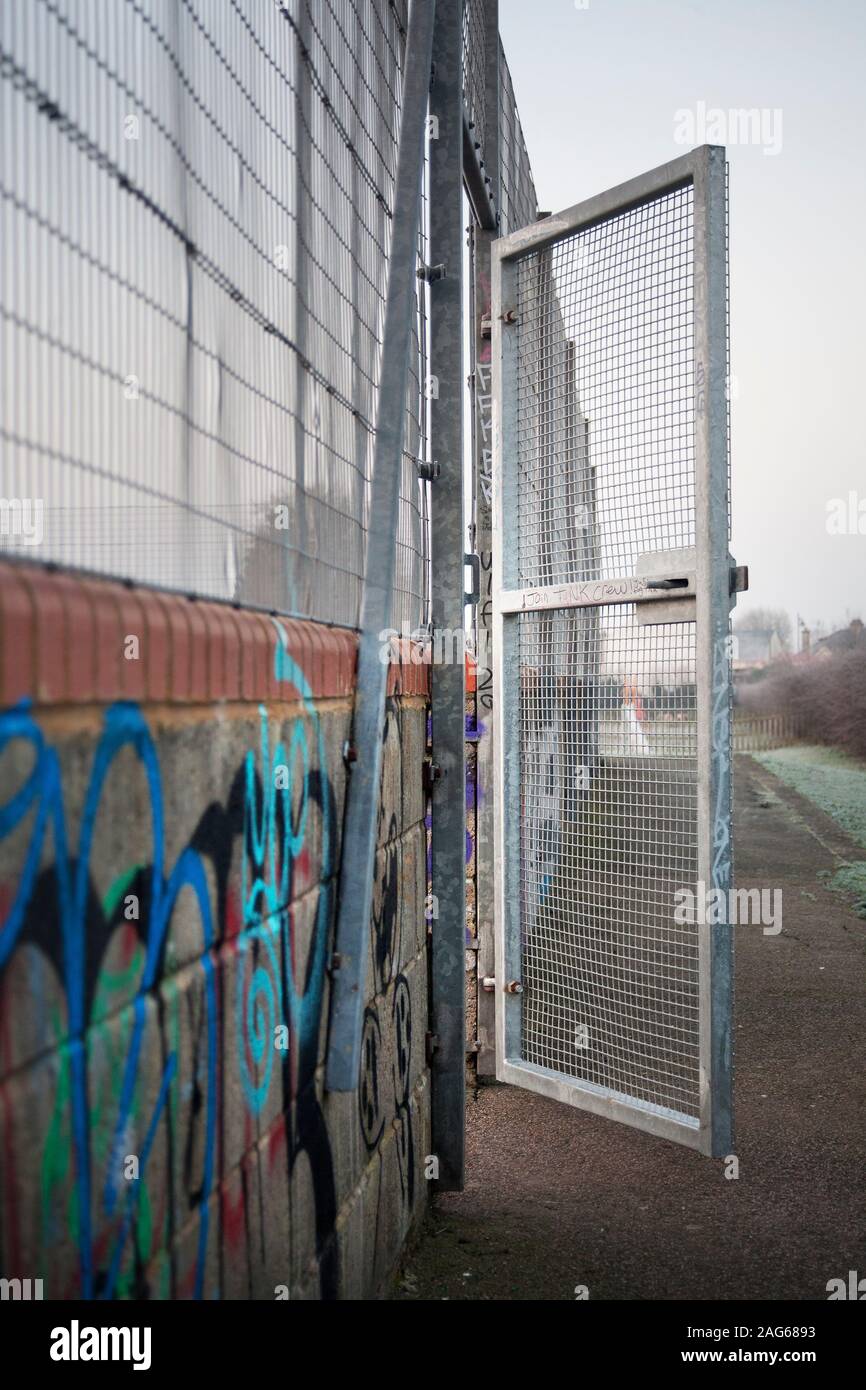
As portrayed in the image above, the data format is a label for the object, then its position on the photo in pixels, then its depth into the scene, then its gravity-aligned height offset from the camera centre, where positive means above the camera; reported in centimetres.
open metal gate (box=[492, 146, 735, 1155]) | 410 +37
